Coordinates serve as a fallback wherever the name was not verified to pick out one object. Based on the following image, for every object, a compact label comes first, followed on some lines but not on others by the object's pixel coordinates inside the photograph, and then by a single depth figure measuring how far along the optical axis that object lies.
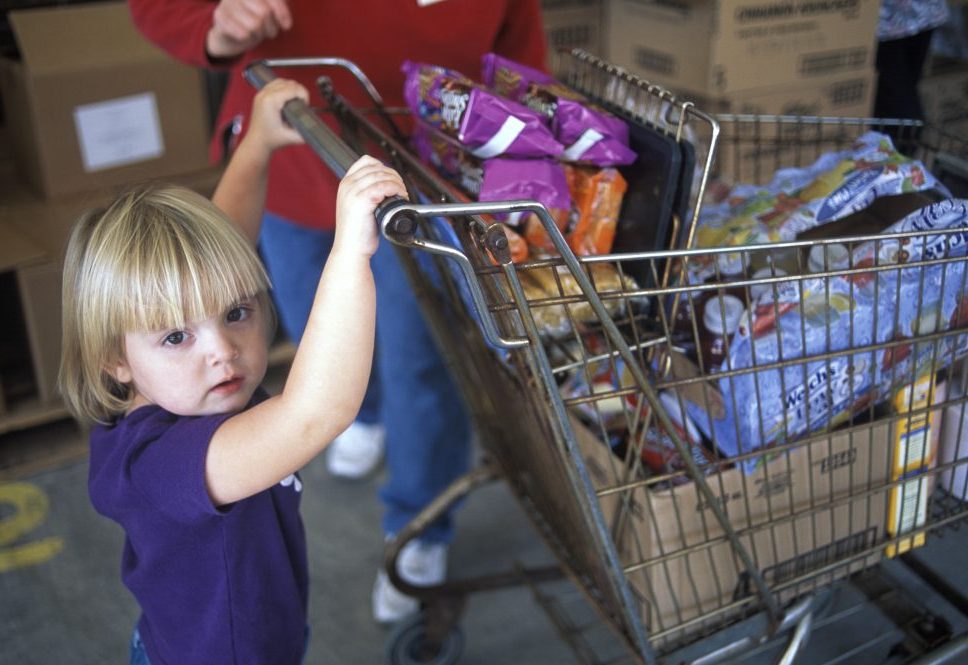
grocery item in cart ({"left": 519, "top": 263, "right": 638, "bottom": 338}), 1.21
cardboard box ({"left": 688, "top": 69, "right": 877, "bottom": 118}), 2.40
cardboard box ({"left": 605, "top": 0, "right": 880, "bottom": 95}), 2.32
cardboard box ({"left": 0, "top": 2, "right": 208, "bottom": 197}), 2.31
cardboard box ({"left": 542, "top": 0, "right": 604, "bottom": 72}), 2.79
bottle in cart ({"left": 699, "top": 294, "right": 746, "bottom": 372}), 1.28
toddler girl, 0.99
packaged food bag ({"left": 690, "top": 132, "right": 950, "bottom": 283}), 1.32
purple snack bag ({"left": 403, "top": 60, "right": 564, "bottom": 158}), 1.22
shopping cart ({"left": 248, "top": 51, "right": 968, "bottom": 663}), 1.15
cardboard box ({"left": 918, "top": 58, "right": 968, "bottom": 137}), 2.80
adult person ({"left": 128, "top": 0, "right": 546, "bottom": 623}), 1.60
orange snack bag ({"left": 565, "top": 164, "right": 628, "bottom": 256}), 1.27
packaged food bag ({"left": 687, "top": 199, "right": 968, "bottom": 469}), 1.22
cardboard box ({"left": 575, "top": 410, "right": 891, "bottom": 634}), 1.26
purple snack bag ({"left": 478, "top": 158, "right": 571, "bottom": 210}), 1.22
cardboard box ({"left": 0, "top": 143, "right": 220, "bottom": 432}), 2.22
